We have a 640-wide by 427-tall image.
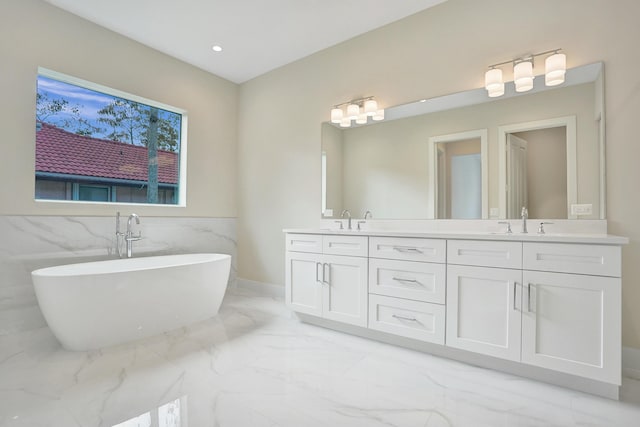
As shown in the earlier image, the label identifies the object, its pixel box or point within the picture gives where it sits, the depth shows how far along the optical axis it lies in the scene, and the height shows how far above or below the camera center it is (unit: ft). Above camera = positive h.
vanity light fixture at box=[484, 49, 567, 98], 6.98 +3.41
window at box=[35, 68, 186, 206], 9.32 +2.37
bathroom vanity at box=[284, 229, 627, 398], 5.37 -1.66
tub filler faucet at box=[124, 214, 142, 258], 10.02 -0.69
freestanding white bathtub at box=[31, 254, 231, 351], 6.83 -2.07
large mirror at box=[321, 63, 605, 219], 6.96 +1.61
